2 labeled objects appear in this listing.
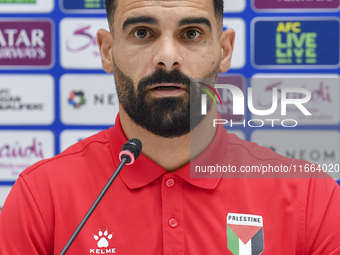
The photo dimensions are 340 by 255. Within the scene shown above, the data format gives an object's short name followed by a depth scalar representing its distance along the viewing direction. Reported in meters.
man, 1.73
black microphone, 1.61
